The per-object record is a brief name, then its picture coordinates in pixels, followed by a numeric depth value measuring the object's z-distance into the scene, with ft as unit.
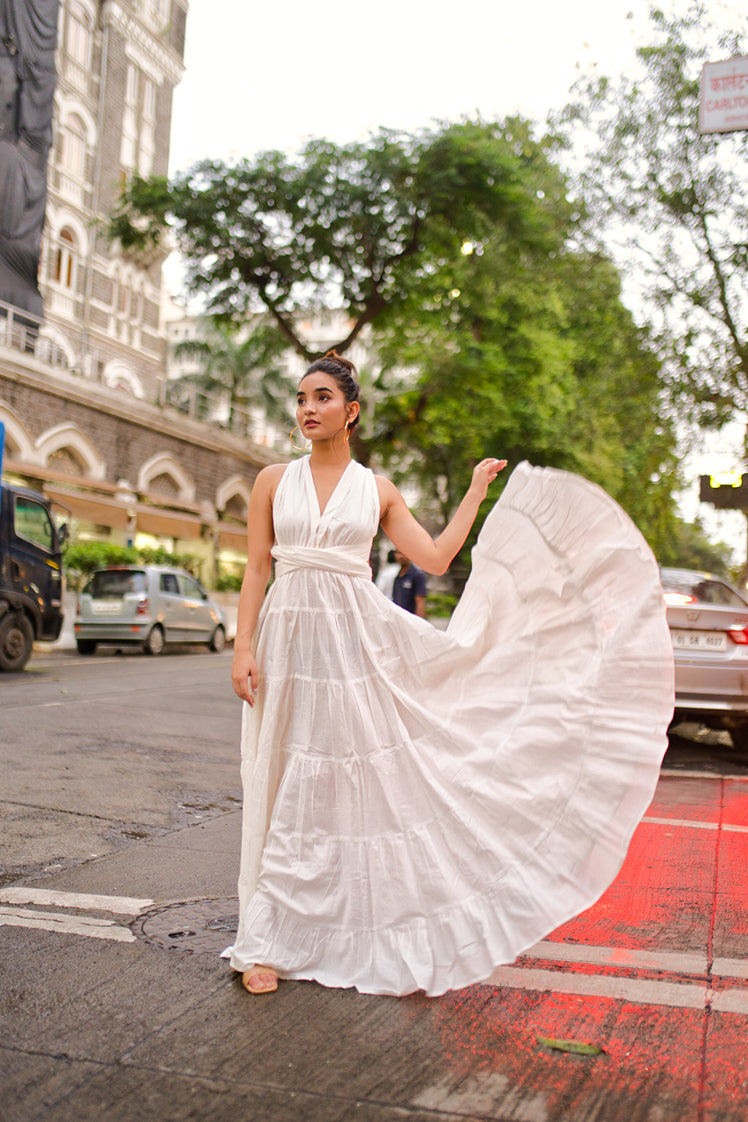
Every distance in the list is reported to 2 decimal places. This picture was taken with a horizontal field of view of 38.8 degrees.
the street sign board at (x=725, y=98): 27.43
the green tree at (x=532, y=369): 68.49
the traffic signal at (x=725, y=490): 43.47
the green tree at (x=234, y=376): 150.82
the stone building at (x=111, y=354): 79.92
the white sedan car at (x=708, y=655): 27.89
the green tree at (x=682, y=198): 60.75
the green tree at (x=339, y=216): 73.56
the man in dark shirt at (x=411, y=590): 30.99
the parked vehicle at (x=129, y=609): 61.67
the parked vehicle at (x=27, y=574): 44.70
